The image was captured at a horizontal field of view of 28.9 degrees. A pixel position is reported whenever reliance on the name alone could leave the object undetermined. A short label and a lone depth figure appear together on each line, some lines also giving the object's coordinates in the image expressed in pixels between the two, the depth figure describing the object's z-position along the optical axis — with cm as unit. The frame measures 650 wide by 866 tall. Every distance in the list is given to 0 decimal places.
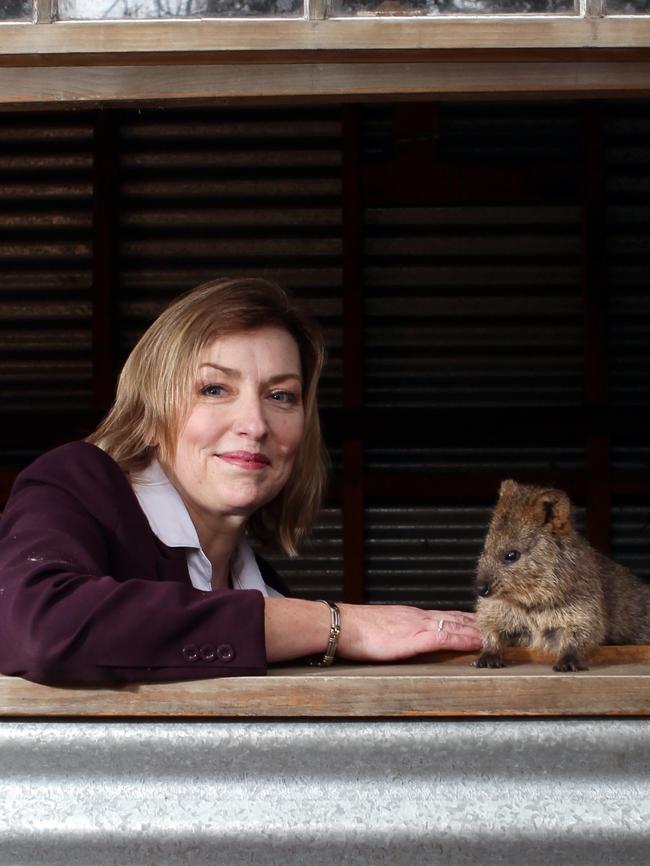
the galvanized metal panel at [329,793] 202
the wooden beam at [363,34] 238
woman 212
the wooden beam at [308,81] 249
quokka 271
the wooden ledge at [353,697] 205
